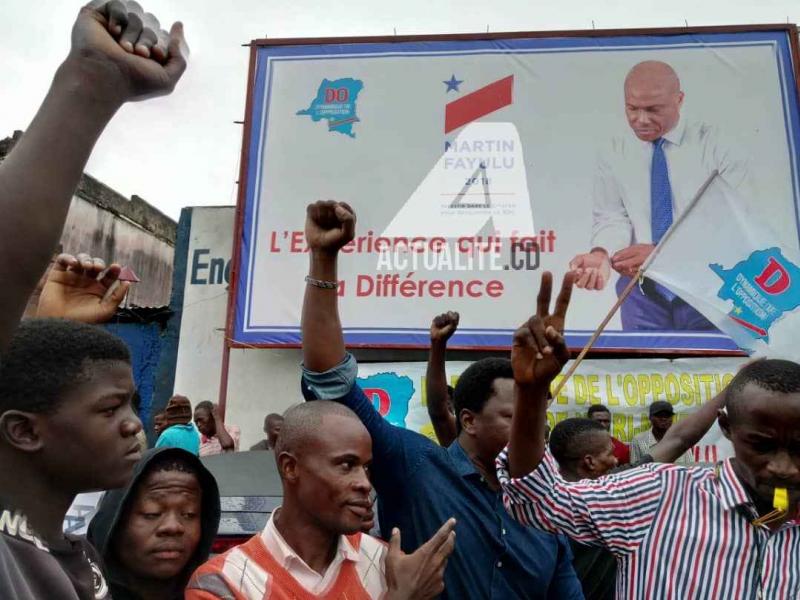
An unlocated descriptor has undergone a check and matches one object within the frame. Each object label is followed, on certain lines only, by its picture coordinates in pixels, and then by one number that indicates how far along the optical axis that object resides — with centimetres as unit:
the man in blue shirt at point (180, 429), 432
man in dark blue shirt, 203
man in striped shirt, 159
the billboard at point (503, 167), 850
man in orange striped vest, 174
